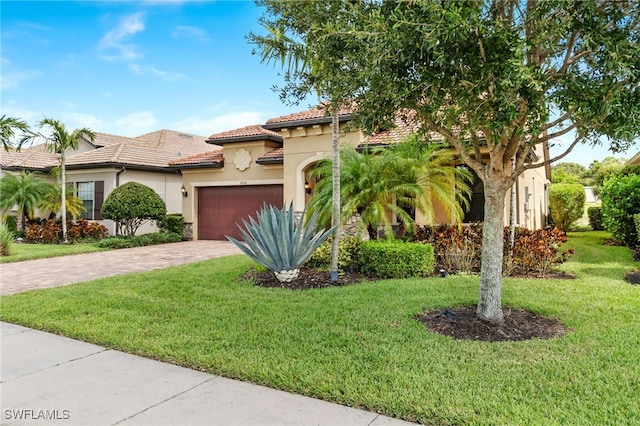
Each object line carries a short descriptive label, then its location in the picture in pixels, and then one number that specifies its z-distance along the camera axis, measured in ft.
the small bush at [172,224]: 62.23
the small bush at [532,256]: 29.07
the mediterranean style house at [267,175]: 47.14
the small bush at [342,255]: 30.60
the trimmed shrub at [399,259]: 28.58
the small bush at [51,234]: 57.82
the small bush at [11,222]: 65.69
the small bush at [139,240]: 52.11
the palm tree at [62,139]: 53.72
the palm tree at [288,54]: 18.45
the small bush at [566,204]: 64.59
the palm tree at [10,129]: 45.70
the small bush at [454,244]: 30.56
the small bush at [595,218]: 68.18
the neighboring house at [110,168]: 64.08
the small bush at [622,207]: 39.29
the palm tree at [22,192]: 59.67
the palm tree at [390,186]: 32.12
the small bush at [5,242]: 43.79
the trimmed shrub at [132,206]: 54.03
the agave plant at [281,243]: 27.12
